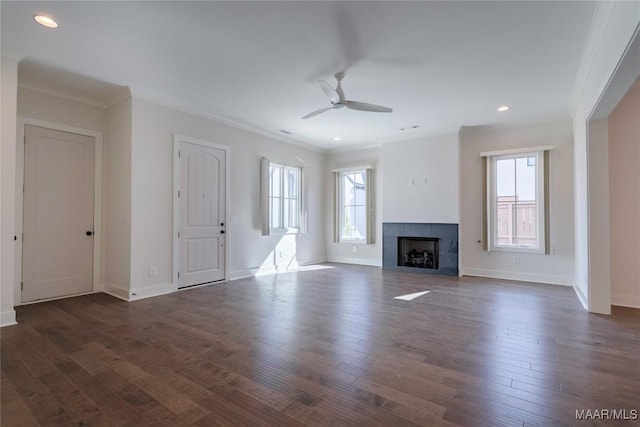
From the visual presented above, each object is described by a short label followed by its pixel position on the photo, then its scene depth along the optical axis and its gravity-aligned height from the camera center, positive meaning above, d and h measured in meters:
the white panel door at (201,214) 4.82 +0.03
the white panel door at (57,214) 4.02 +0.03
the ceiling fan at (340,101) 3.55 +1.37
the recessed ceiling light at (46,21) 2.65 +1.68
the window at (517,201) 5.34 +0.26
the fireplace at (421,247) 5.99 -0.65
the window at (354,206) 7.21 +0.23
